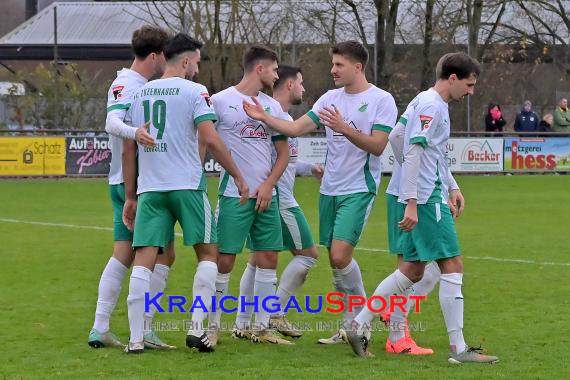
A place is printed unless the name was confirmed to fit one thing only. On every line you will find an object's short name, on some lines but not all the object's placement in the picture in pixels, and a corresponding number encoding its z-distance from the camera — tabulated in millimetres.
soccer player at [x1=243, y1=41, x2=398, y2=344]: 15914
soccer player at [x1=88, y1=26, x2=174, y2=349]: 15422
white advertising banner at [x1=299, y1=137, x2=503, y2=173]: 61250
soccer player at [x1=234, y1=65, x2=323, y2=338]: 16891
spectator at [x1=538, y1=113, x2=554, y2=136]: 65812
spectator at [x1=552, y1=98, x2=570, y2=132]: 64375
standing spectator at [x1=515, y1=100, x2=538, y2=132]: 64375
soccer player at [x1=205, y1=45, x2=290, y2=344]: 15953
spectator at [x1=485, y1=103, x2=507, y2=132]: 64625
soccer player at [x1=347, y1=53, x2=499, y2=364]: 14273
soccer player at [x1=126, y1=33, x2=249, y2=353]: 14766
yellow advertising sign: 56719
